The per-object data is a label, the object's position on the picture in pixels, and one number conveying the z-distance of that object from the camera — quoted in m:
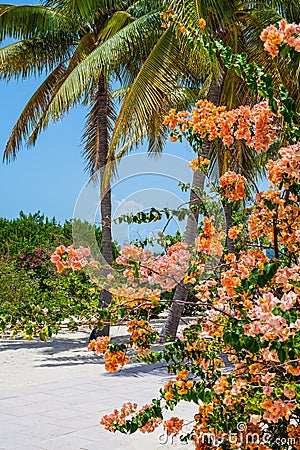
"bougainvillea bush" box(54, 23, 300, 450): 2.70
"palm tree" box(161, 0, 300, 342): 10.16
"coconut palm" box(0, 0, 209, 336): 10.36
